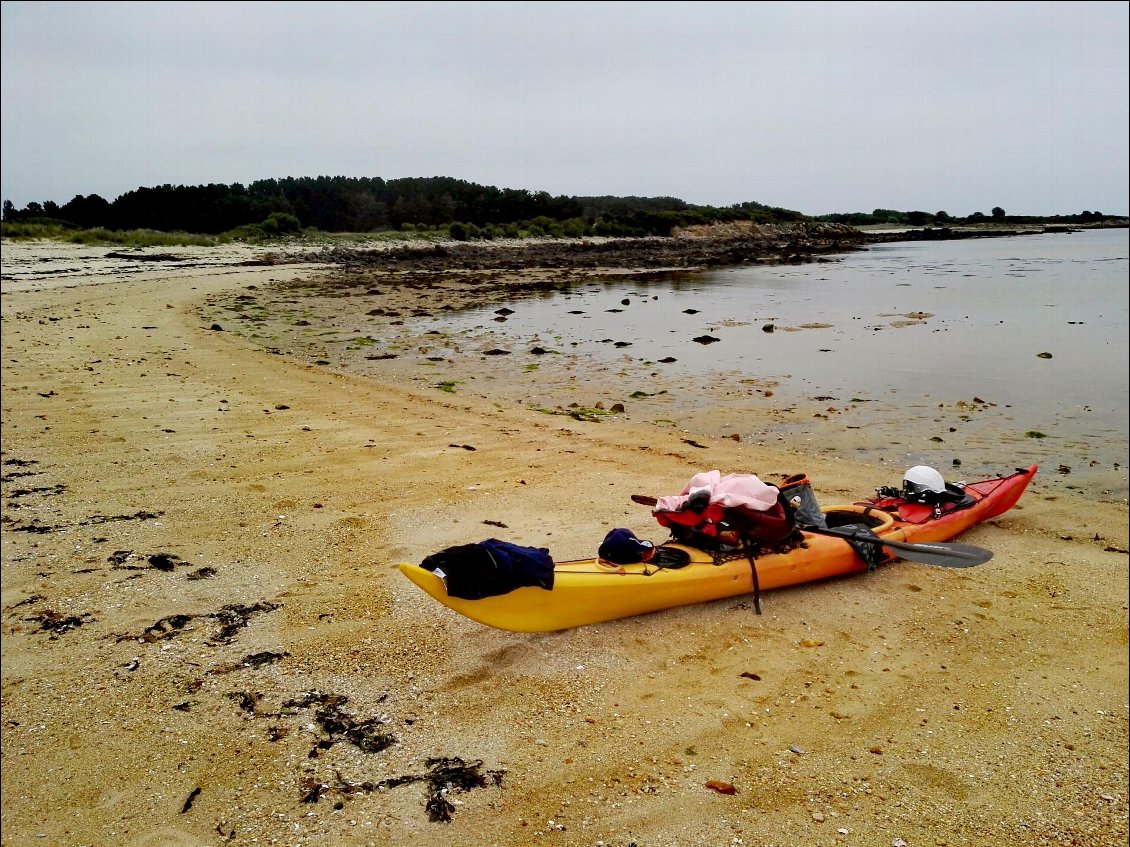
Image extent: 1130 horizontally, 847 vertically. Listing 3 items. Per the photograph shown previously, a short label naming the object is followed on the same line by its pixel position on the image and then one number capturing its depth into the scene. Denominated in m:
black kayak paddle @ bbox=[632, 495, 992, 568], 5.10
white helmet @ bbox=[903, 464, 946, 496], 5.98
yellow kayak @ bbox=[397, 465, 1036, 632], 4.14
